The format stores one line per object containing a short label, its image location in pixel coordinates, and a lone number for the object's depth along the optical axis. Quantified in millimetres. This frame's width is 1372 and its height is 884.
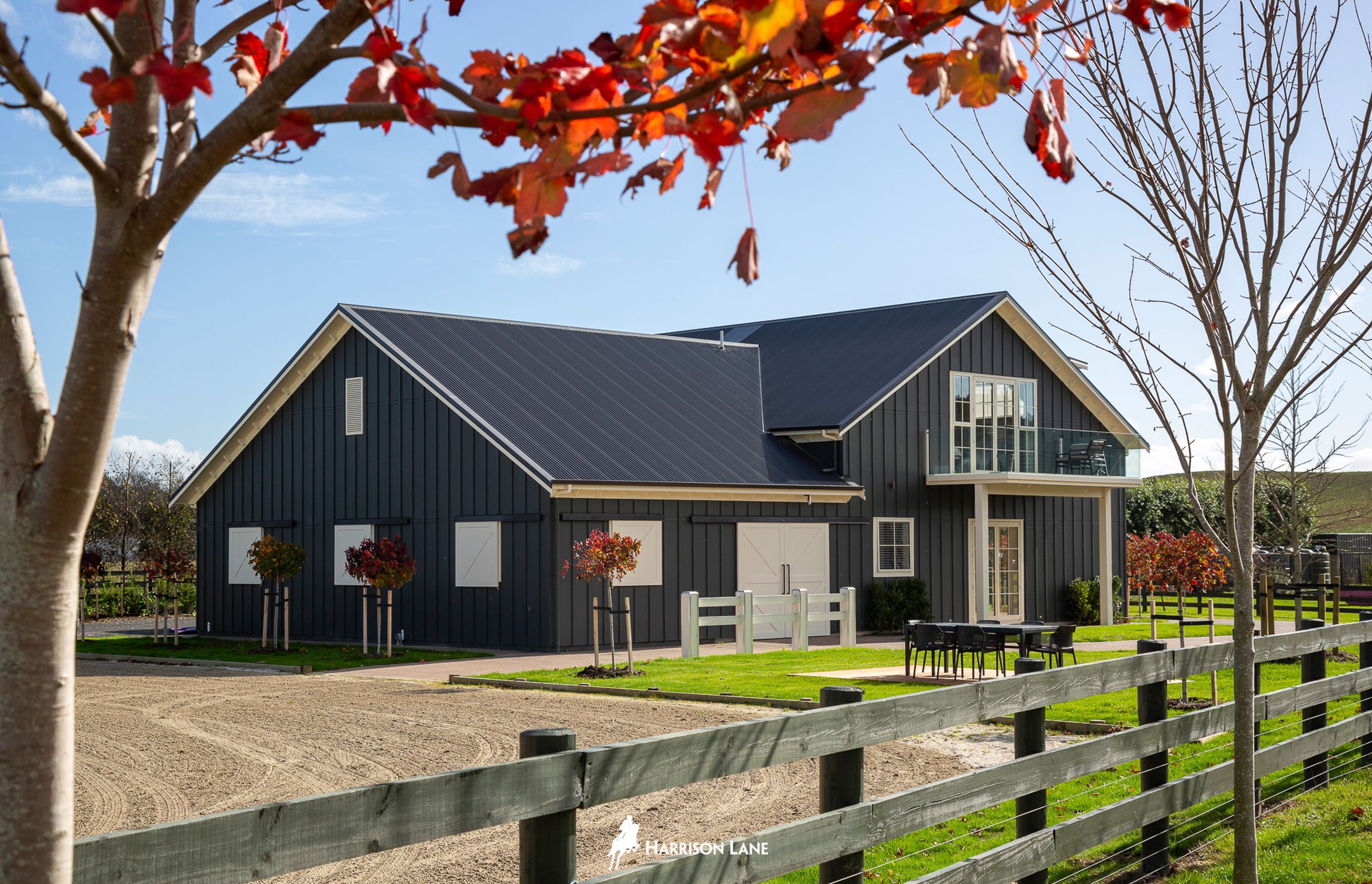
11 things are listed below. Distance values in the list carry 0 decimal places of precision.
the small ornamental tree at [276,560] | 23094
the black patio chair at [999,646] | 15344
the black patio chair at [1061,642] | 14977
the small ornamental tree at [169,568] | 23578
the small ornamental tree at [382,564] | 20594
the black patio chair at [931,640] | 15664
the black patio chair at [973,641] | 15172
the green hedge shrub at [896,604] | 25609
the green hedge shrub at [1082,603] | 29266
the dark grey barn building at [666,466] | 22297
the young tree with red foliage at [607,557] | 17750
